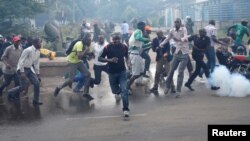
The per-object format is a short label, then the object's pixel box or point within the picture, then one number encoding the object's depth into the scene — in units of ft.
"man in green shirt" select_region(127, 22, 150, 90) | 38.09
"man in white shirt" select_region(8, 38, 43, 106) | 34.37
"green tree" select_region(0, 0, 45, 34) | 67.17
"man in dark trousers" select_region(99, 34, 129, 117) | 30.07
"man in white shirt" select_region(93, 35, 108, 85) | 38.78
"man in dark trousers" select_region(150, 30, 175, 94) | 38.70
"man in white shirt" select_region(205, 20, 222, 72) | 41.93
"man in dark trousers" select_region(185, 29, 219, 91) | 38.01
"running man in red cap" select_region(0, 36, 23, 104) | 37.63
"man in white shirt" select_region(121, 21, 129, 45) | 78.24
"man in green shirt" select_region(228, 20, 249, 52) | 49.55
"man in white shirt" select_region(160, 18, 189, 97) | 36.06
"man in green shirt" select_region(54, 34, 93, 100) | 36.22
